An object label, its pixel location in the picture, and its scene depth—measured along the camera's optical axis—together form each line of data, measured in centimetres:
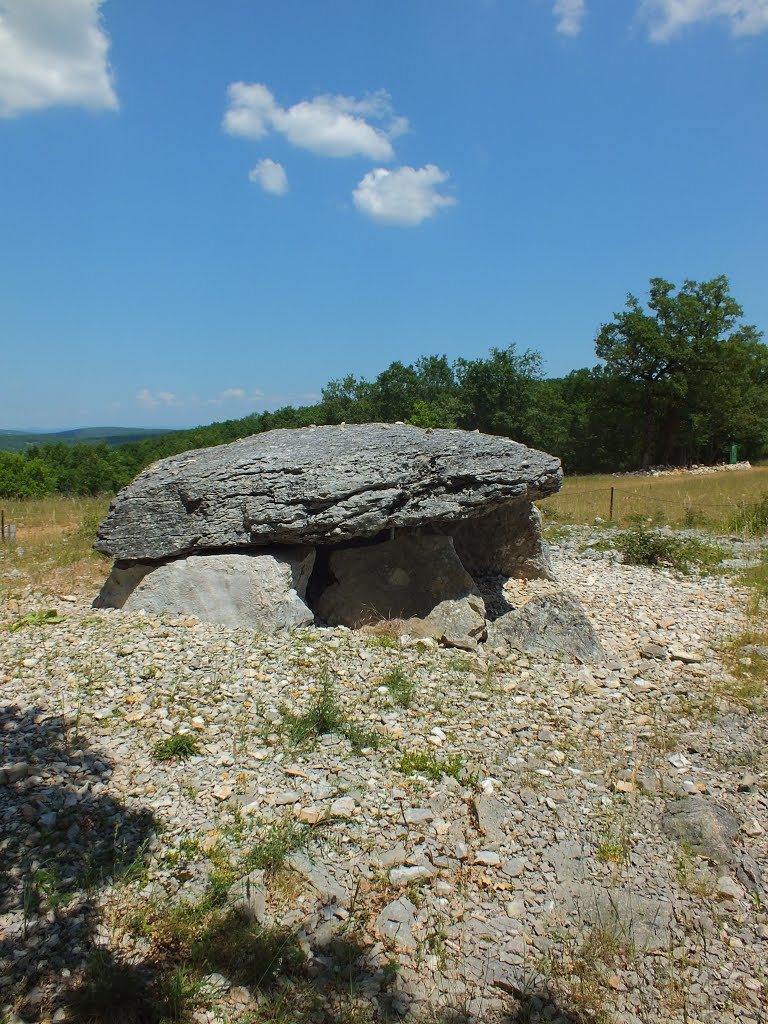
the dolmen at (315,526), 910
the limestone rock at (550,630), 908
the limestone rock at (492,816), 532
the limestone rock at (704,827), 519
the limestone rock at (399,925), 423
